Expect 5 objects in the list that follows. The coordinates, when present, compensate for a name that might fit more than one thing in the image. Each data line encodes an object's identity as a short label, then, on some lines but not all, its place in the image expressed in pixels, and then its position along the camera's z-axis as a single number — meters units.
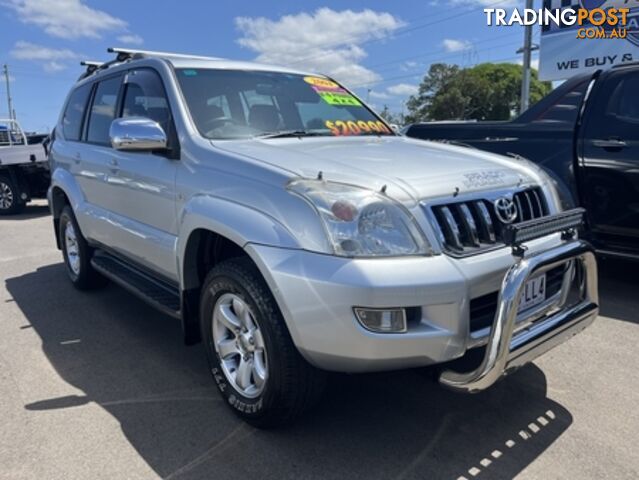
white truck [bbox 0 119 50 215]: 10.53
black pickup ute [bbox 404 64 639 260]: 4.40
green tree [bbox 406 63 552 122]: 53.69
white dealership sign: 15.41
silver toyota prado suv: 2.17
